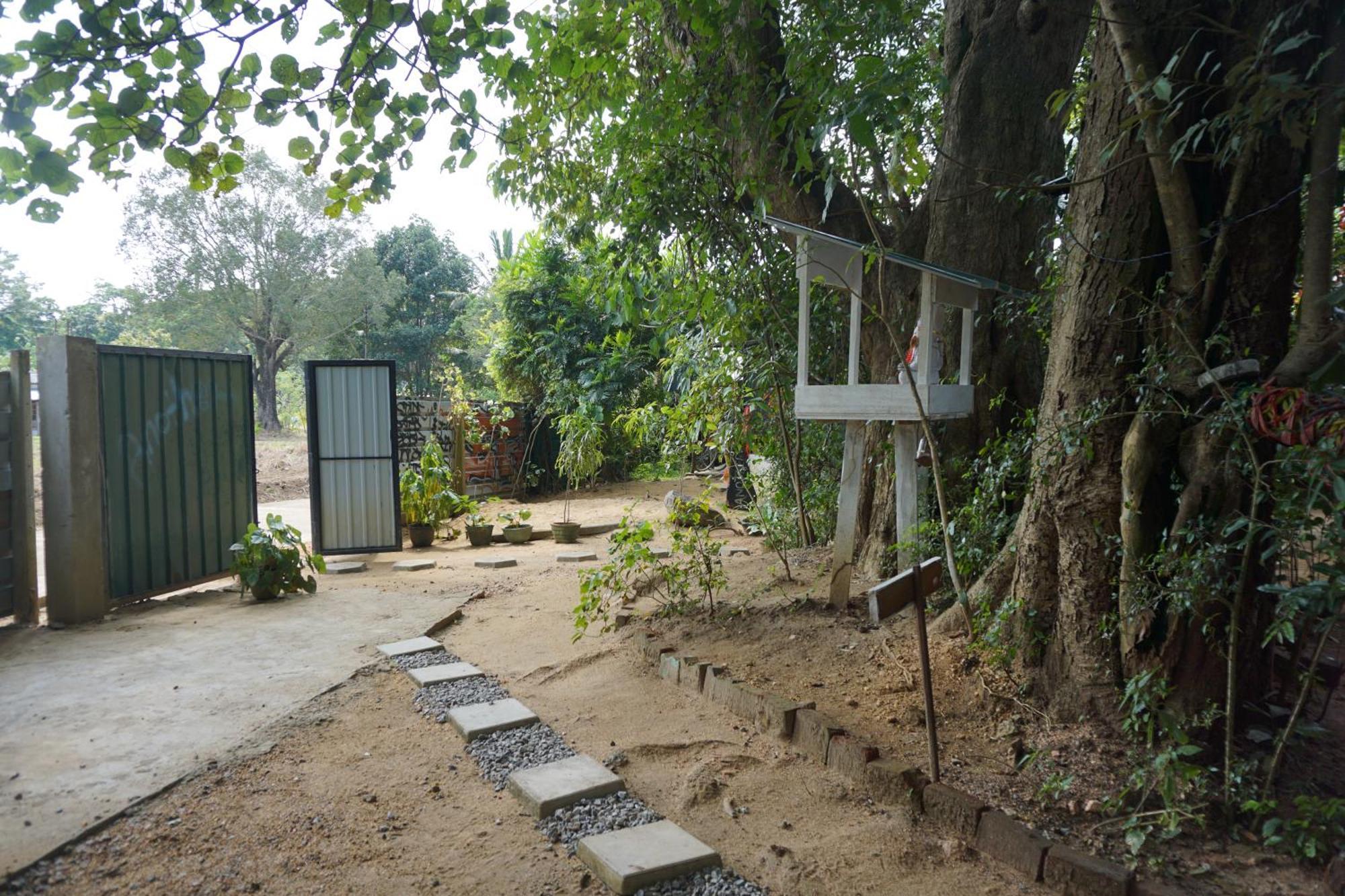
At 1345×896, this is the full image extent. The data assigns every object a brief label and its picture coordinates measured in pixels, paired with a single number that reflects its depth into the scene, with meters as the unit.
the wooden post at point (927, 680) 2.59
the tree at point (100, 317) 31.02
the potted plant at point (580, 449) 11.52
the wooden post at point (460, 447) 12.29
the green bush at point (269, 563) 6.08
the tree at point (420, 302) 30.42
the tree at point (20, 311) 30.69
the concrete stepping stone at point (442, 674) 4.17
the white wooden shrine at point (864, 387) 3.74
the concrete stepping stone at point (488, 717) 3.48
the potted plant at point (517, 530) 9.64
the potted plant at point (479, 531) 9.45
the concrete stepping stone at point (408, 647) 4.70
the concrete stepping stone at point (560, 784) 2.79
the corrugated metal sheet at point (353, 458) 8.54
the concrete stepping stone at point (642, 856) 2.31
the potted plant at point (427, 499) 9.38
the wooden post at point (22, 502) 5.18
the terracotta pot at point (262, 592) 6.05
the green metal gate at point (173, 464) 5.71
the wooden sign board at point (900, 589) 2.49
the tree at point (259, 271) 28.80
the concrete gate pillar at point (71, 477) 5.24
